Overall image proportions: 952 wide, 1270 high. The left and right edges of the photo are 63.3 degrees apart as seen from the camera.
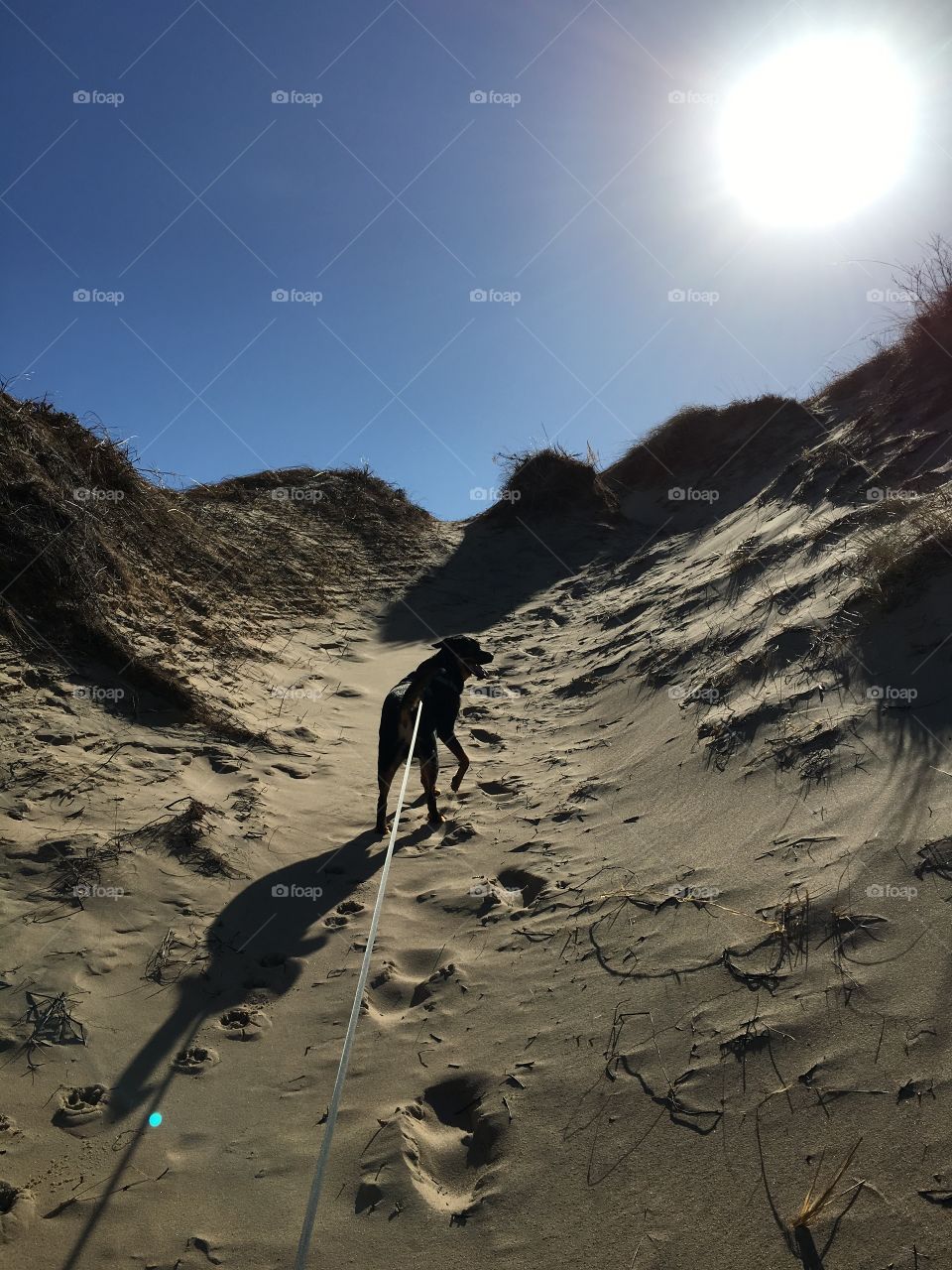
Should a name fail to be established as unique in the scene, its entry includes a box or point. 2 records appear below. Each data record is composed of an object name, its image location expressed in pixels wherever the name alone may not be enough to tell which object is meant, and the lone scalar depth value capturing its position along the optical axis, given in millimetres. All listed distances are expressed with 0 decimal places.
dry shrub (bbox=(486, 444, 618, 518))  16078
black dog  5277
